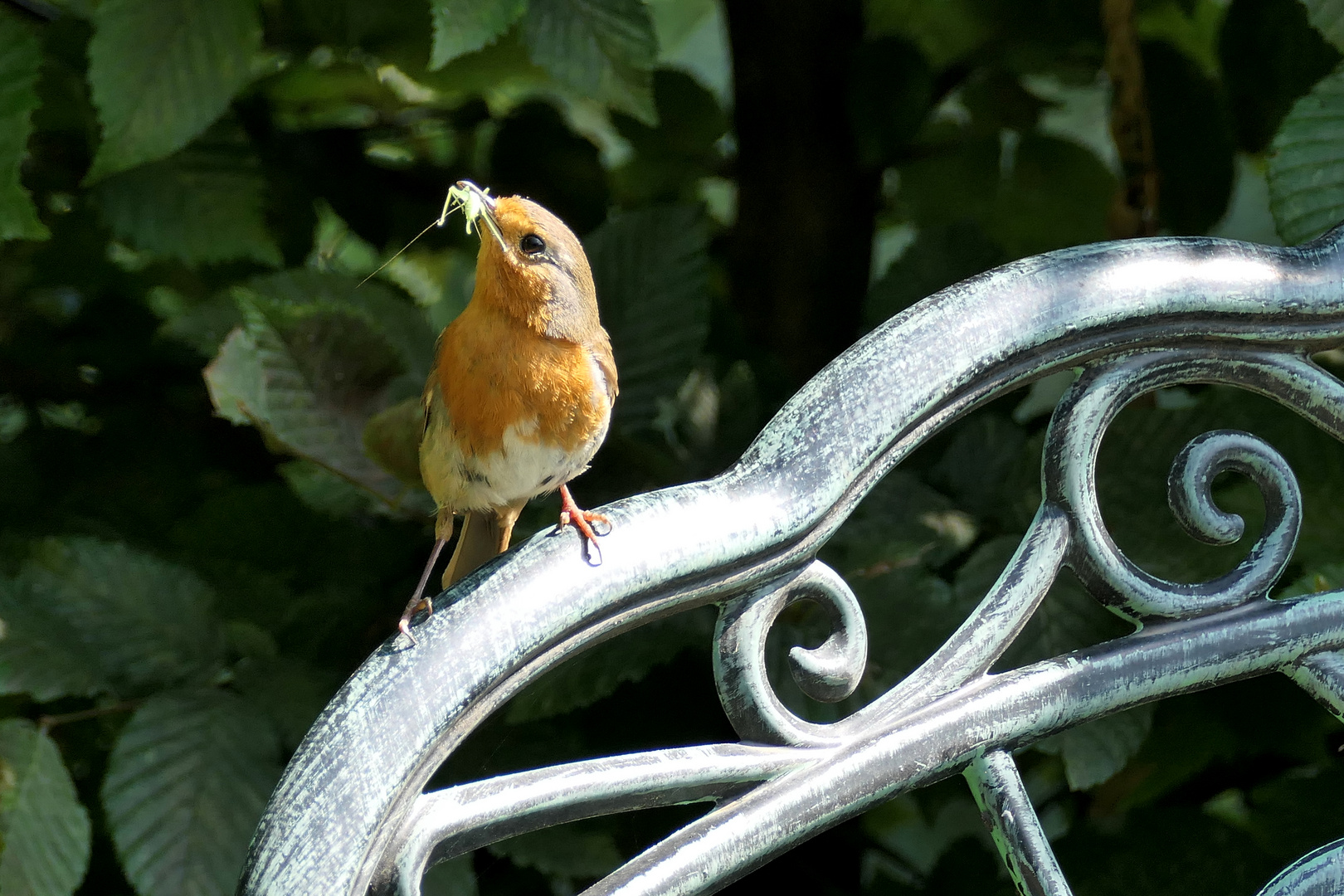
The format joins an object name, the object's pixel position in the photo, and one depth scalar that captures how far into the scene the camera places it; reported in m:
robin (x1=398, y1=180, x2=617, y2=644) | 5.17
